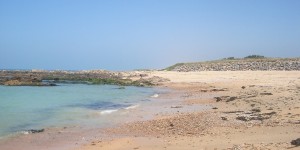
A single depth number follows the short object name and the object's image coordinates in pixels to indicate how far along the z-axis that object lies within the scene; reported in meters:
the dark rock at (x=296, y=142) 7.09
